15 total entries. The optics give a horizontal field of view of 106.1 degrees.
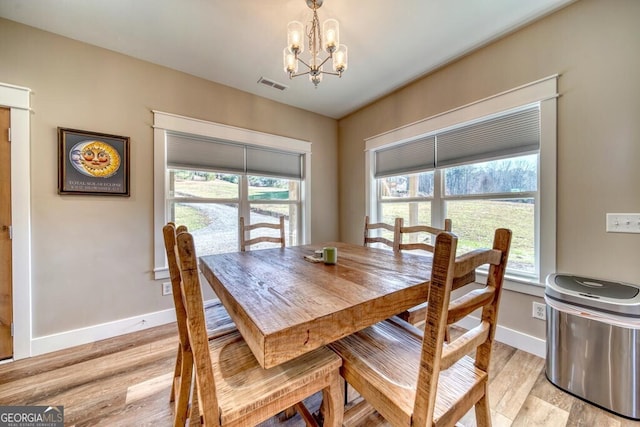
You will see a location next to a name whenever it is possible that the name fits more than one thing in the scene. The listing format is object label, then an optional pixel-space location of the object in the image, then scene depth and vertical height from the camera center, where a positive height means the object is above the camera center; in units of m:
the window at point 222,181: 2.42 +0.37
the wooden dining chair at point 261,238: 2.15 -0.22
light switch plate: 1.48 -0.07
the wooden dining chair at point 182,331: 1.05 -0.58
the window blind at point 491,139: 1.93 +0.65
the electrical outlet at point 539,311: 1.85 -0.77
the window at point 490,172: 1.84 +0.38
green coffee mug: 1.42 -0.26
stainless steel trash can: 1.28 -0.74
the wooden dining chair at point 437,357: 0.62 -0.58
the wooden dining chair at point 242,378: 0.70 -0.60
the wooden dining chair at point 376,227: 2.02 -0.19
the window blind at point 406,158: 2.63 +0.64
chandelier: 1.45 +1.06
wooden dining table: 0.70 -0.32
